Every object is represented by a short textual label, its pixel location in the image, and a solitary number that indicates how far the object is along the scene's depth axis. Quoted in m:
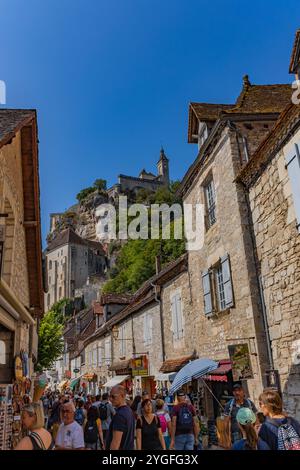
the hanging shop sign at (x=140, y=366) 14.79
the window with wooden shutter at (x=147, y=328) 14.77
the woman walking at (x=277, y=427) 2.96
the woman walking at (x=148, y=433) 4.19
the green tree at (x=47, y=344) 20.75
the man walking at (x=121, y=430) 3.50
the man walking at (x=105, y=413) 7.31
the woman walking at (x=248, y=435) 3.08
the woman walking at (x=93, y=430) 6.46
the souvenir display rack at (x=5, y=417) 5.27
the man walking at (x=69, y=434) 3.88
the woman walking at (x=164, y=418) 6.68
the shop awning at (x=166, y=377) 10.56
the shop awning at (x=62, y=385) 29.41
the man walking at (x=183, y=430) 5.03
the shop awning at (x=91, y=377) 23.67
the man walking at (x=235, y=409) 5.40
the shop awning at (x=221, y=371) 7.69
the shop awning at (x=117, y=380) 16.22
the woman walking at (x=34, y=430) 2.86
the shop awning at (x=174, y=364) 10.80
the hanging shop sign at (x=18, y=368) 6.25
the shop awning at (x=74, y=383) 28.30
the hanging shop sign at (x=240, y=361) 7.07
